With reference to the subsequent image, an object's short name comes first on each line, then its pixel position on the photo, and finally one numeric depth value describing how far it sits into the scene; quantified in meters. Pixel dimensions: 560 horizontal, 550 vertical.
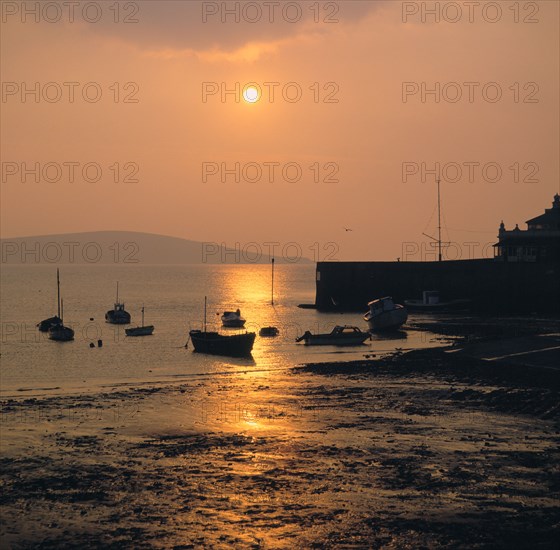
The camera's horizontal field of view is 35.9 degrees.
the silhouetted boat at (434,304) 110.38
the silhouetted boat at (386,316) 86.56
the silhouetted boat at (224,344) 69.69
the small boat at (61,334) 88.94
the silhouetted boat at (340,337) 74.50
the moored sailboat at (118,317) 116.00
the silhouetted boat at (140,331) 95.50
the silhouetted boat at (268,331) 91.06
